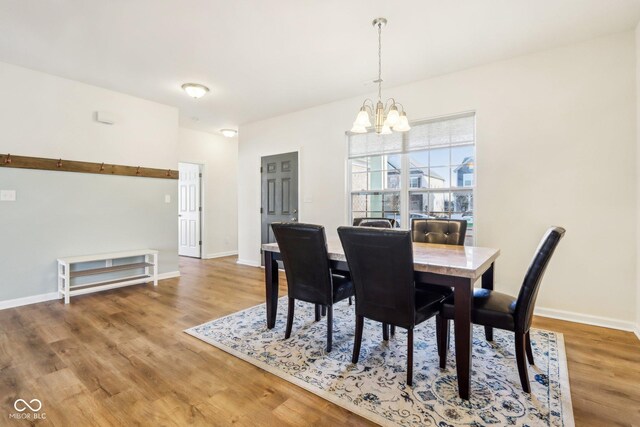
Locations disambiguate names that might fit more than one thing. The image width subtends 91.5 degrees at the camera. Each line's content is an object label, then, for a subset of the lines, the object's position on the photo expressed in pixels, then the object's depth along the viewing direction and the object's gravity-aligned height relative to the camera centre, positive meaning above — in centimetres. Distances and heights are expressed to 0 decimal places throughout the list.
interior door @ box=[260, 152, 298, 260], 497 +35
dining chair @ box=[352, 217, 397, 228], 348 -12
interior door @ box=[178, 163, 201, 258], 642 +2
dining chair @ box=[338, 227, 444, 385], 173 -40
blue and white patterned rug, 160 -102
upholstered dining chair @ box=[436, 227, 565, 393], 166 -56
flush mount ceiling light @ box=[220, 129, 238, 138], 601 +153
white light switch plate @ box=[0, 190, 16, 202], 325 +16
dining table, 169 -37
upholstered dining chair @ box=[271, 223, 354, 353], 218 -43
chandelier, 233 +70
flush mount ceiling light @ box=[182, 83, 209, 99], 382 +151
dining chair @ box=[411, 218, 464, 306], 287 -19
